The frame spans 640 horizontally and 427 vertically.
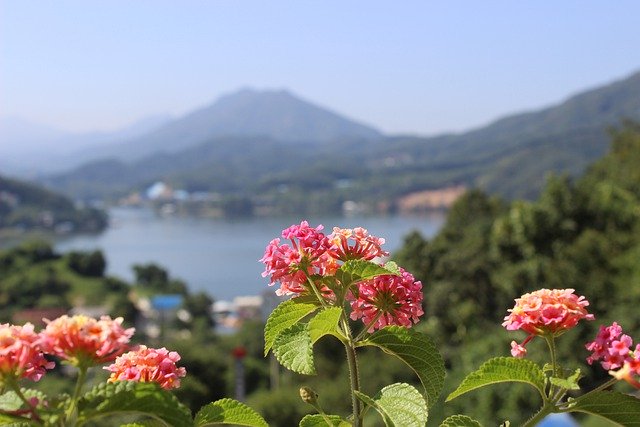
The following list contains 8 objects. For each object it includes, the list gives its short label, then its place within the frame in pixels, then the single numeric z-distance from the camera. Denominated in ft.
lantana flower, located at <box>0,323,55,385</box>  1.98
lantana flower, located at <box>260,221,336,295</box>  2.75
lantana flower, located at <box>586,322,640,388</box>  2.30
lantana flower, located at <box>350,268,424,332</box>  2.80
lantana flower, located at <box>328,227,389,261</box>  2.88
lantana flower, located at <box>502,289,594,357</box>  2.53
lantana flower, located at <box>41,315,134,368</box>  1.96
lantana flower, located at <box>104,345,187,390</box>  2.53
